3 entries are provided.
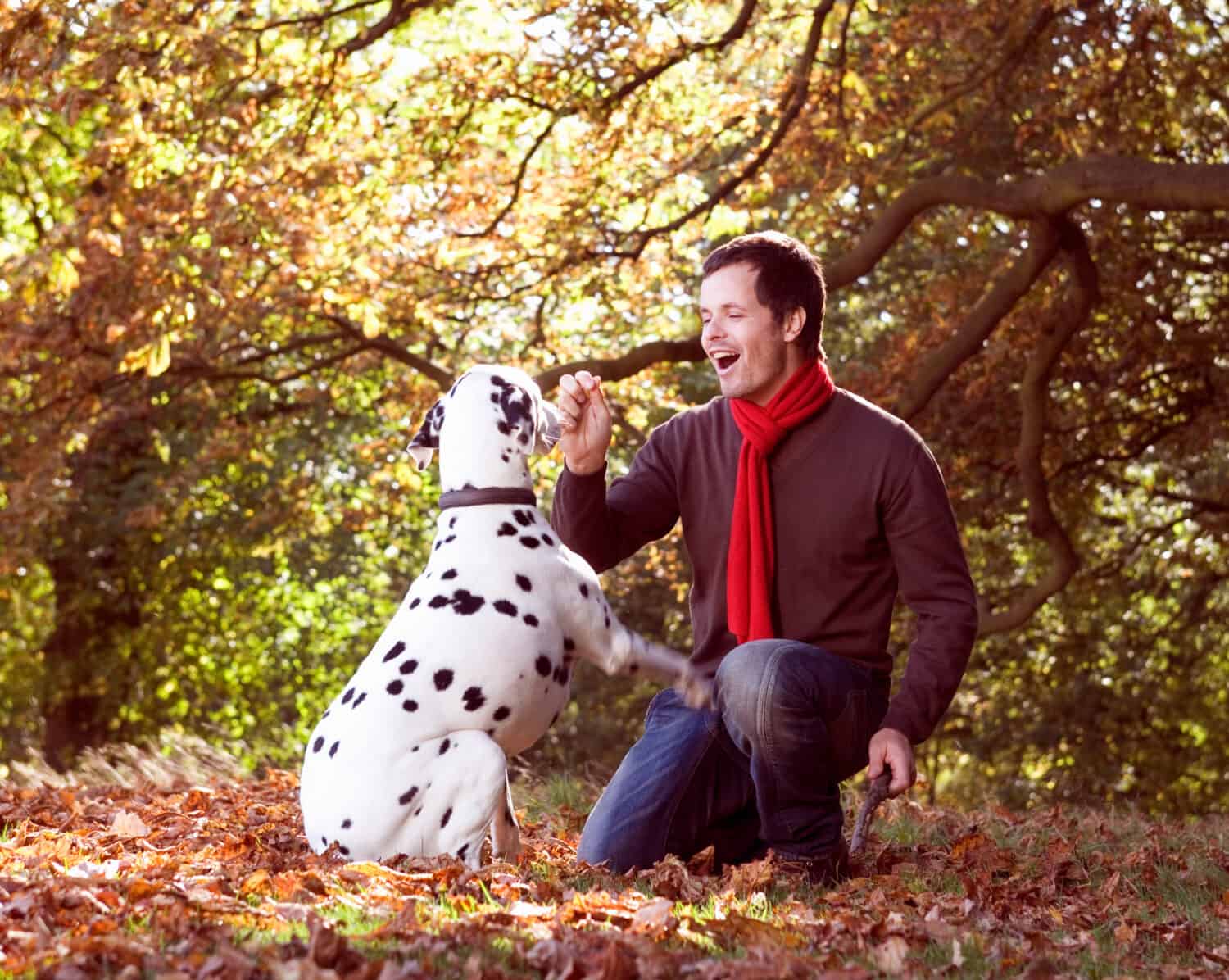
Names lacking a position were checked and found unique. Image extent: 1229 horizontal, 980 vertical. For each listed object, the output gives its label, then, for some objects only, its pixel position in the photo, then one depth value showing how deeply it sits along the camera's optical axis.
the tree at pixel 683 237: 9.20
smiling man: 4.65
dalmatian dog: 4.22
